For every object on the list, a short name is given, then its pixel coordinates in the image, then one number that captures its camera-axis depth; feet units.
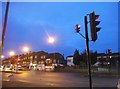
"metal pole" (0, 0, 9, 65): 12.87
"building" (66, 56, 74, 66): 141.29
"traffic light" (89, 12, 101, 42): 13.35
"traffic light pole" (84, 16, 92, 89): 13.95
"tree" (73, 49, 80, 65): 112.80
